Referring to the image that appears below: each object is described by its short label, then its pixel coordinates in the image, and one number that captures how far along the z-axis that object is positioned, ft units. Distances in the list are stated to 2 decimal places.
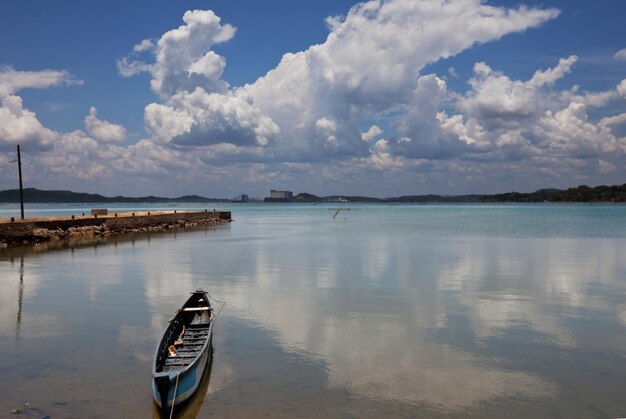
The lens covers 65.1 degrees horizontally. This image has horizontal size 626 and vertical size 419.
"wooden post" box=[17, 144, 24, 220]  176.76
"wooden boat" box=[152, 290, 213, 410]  32.24
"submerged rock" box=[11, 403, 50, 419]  33.14
